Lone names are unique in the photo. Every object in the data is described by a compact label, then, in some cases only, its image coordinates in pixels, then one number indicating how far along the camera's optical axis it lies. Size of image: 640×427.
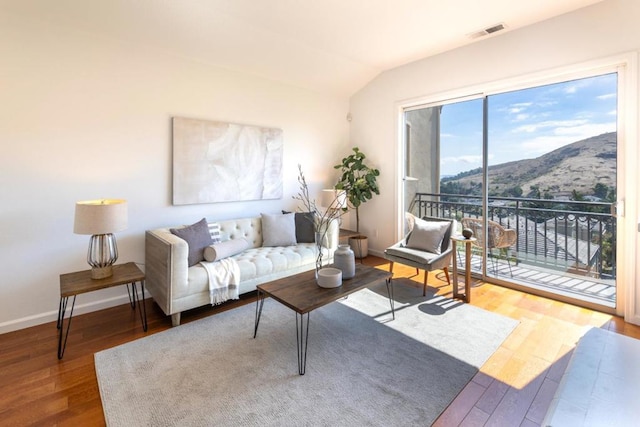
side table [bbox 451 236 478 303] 3.27
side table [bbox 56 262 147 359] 2.40
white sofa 2.70
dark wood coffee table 2.17
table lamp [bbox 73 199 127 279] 2.48
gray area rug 1.76
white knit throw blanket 2.90
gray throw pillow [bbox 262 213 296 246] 3.87
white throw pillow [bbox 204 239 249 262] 3.08
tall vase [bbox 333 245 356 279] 2.64
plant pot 4.84
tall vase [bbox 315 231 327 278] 2.69
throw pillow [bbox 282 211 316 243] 4.11
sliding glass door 3.13
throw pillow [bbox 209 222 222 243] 3.45
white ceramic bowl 2.44
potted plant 4.83
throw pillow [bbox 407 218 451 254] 3.54
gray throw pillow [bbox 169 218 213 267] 3.03
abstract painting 3.49
